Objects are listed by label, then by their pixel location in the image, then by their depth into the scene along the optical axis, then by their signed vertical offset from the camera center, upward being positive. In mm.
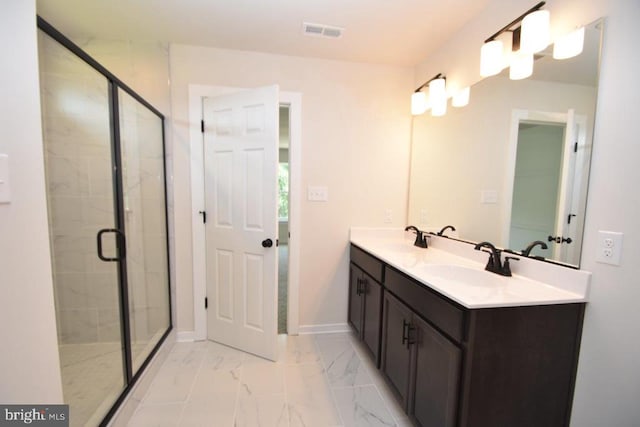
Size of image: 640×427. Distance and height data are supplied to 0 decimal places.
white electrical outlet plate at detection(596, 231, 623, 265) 1027 -197
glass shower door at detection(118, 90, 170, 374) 1890 -295
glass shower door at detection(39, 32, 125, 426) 1688 -220
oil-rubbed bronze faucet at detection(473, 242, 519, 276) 1414 -373
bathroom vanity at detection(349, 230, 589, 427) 1047 -645
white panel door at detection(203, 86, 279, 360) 1970 -226
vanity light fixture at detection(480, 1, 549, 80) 1279 +801
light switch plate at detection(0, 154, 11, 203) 741 +8
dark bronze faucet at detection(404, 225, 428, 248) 2187 -388
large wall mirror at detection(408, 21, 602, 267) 1179 +213
